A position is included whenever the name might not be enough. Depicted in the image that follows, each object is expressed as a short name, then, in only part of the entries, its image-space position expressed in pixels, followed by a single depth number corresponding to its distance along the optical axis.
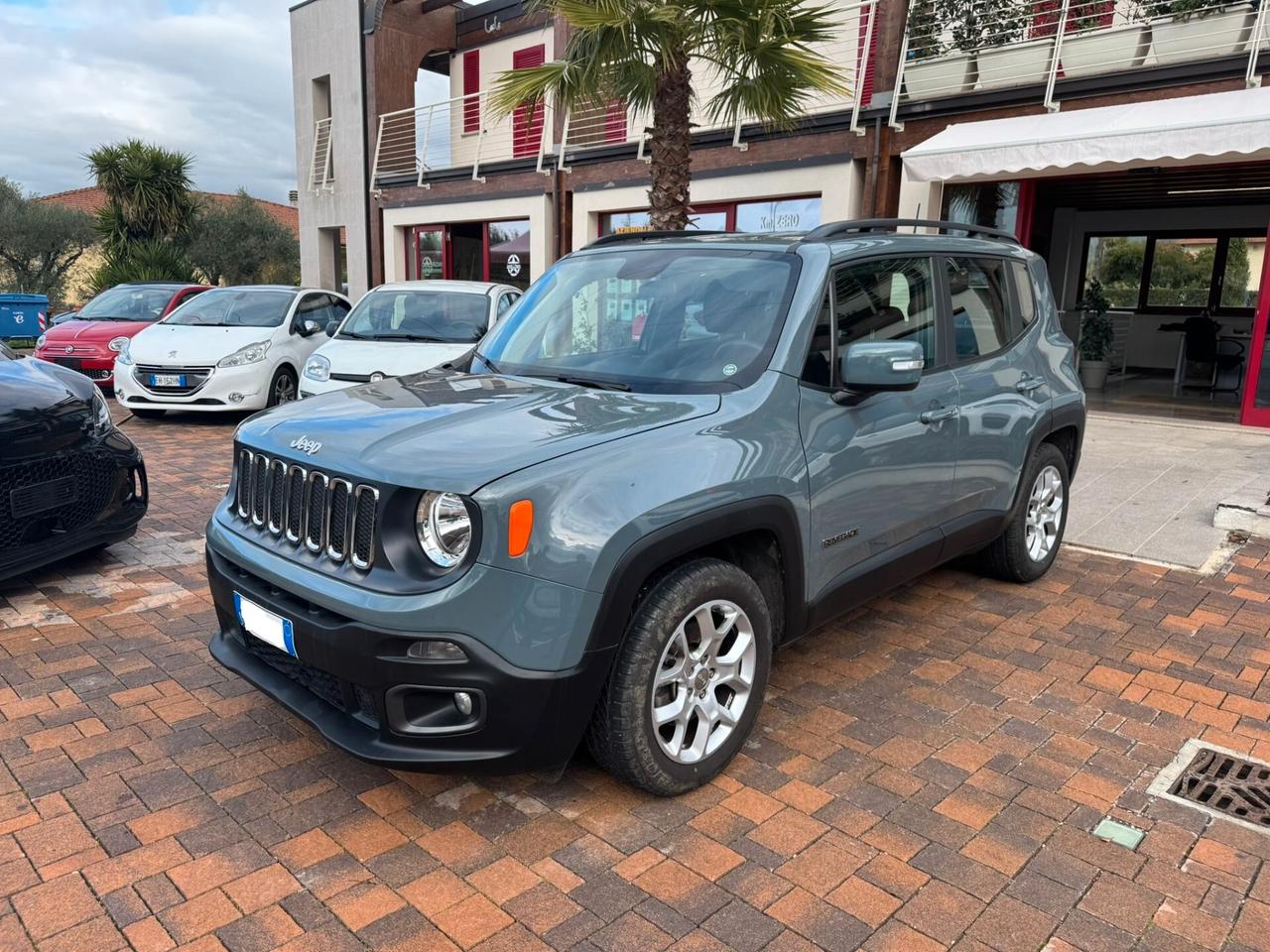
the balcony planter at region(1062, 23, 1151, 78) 9.35
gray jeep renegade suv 2.44
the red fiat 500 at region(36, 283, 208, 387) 11.89
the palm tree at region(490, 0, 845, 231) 7.86
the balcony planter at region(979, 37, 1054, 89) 9.87
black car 4.21
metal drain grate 2.89
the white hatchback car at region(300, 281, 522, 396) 8.47
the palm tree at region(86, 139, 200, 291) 23.34
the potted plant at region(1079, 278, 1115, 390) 12.68
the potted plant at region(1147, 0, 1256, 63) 8.69
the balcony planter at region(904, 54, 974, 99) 10.41
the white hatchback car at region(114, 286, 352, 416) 9.59
